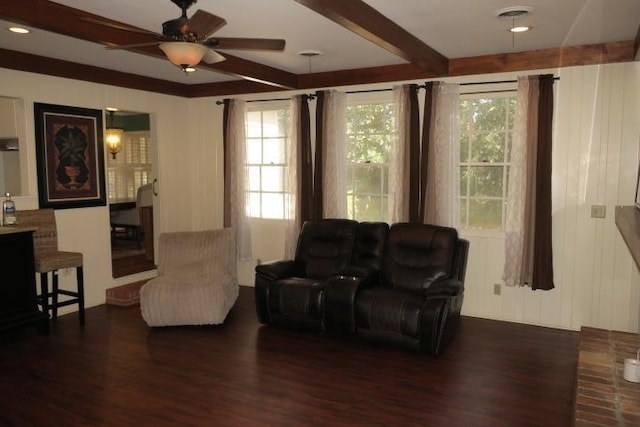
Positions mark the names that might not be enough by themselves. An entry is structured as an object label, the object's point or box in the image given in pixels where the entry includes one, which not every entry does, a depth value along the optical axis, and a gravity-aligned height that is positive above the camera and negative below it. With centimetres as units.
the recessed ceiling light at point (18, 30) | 371 +115
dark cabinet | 418 -82
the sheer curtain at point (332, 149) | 548 +35
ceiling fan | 264 +80
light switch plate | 438 -27
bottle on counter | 438 -26
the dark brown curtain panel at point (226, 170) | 612 +15
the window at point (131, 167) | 912 +28
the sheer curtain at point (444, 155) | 489 +25
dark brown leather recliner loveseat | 397 -90
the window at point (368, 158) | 539 +25
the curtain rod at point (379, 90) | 473 +95
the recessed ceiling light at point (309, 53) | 452 +116
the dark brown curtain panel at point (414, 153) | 501 +27
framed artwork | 492 +27
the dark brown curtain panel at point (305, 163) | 564 +20
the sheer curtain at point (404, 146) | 501 +35
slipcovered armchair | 457 -93
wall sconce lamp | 819 +72
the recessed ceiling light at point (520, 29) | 373 +112
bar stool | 452 -67
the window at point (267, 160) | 604 +26
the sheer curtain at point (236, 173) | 609 +11
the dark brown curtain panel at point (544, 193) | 443 -12
